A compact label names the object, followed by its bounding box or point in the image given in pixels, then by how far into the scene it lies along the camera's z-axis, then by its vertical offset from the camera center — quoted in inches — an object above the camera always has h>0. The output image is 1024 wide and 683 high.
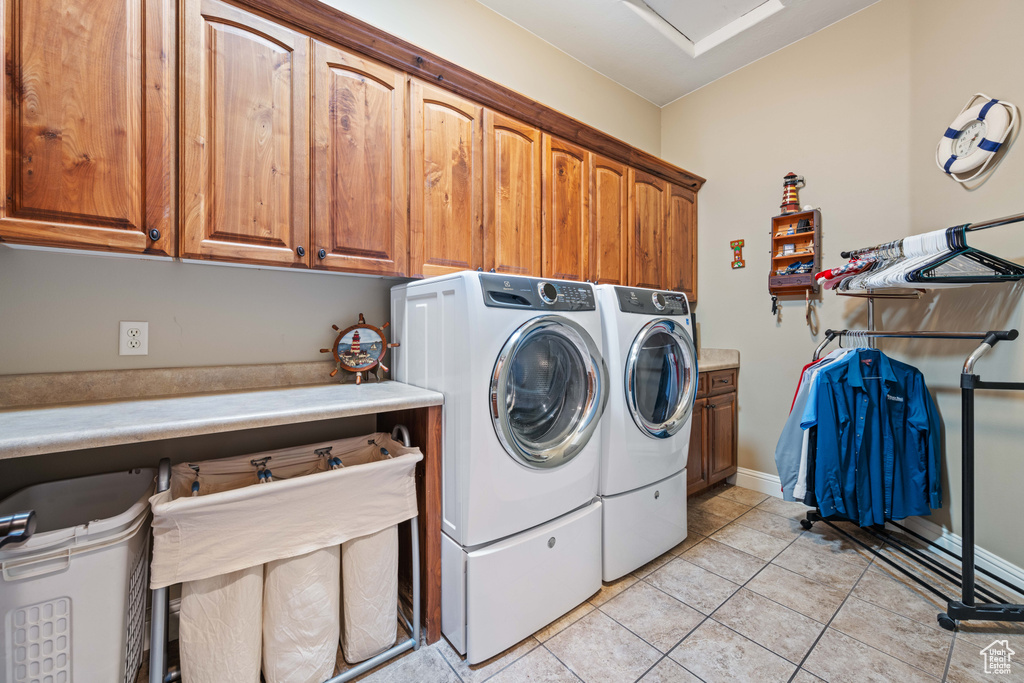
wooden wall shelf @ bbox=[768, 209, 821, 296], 101.7 +22.3
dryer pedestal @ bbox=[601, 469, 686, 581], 70.9 -33.3
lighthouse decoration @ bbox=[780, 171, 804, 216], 104.7 +37.0
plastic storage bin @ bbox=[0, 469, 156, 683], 37.2 -24.3
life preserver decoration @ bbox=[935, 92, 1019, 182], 69.4 +36.0
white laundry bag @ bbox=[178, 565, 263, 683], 43.9 -30.8
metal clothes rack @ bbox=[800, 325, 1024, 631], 58.1 -28.1
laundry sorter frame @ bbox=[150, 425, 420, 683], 41.4 -30.7
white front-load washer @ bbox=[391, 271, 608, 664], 54.0 -14.4
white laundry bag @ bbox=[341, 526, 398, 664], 53.1 -32.6
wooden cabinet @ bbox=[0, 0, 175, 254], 43.0 +23.8
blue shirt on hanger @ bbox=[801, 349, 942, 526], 78.0 -19.0
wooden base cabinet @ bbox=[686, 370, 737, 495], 102.7 -23.7
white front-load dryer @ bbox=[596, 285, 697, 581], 69.5 -14.6
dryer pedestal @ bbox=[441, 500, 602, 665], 54.3 -34.0
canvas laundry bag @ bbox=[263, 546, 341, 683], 47.9 -32.4
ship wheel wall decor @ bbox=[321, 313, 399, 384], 73.4 -1.6
